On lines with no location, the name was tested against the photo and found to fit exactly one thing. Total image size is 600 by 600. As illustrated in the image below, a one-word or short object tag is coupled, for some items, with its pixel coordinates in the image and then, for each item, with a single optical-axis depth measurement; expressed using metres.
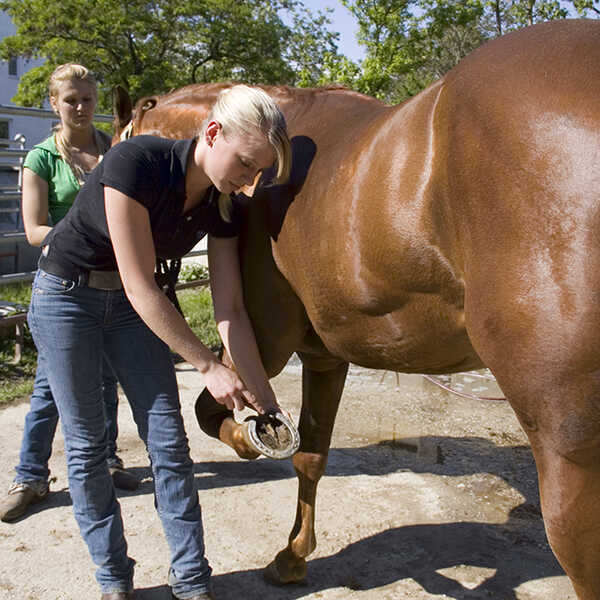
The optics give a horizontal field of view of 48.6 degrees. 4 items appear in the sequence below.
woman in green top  2.98
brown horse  1.39
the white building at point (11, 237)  5.72
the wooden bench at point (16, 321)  5.05
